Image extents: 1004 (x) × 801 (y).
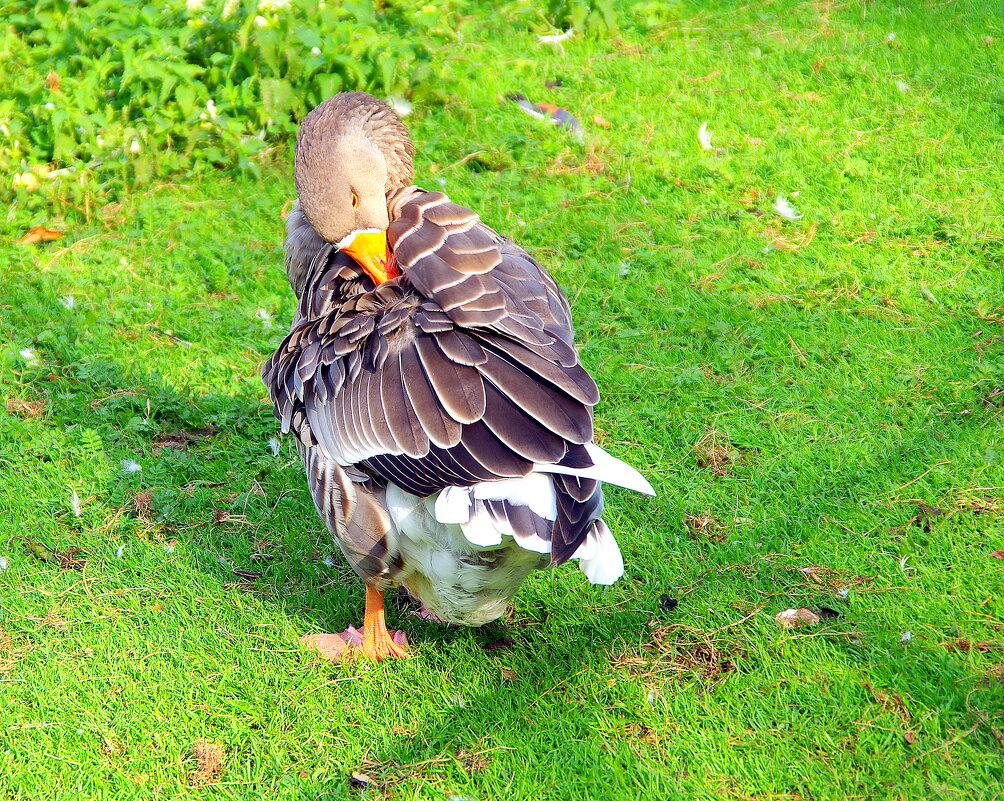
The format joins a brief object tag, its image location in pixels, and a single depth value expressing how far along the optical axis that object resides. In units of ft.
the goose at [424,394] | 17.39
